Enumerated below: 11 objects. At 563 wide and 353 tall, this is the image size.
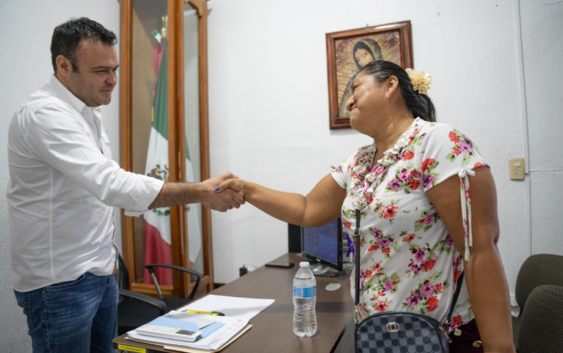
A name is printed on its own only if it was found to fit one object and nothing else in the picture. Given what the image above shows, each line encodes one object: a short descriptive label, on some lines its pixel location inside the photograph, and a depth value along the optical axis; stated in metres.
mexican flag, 2.90
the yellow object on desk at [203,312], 1.38
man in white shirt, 1.38
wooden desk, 1.16
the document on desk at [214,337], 1.11
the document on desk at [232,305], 1.44
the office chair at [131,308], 1.85
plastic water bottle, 1.24
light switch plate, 2.54
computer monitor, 1.95
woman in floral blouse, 0.94
